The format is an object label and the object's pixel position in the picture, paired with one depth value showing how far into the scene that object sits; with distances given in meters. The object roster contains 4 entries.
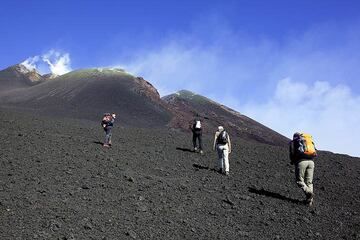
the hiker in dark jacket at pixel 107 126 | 17.34
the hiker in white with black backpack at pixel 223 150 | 13.88
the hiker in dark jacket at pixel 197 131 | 17.99
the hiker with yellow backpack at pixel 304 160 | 10.45
